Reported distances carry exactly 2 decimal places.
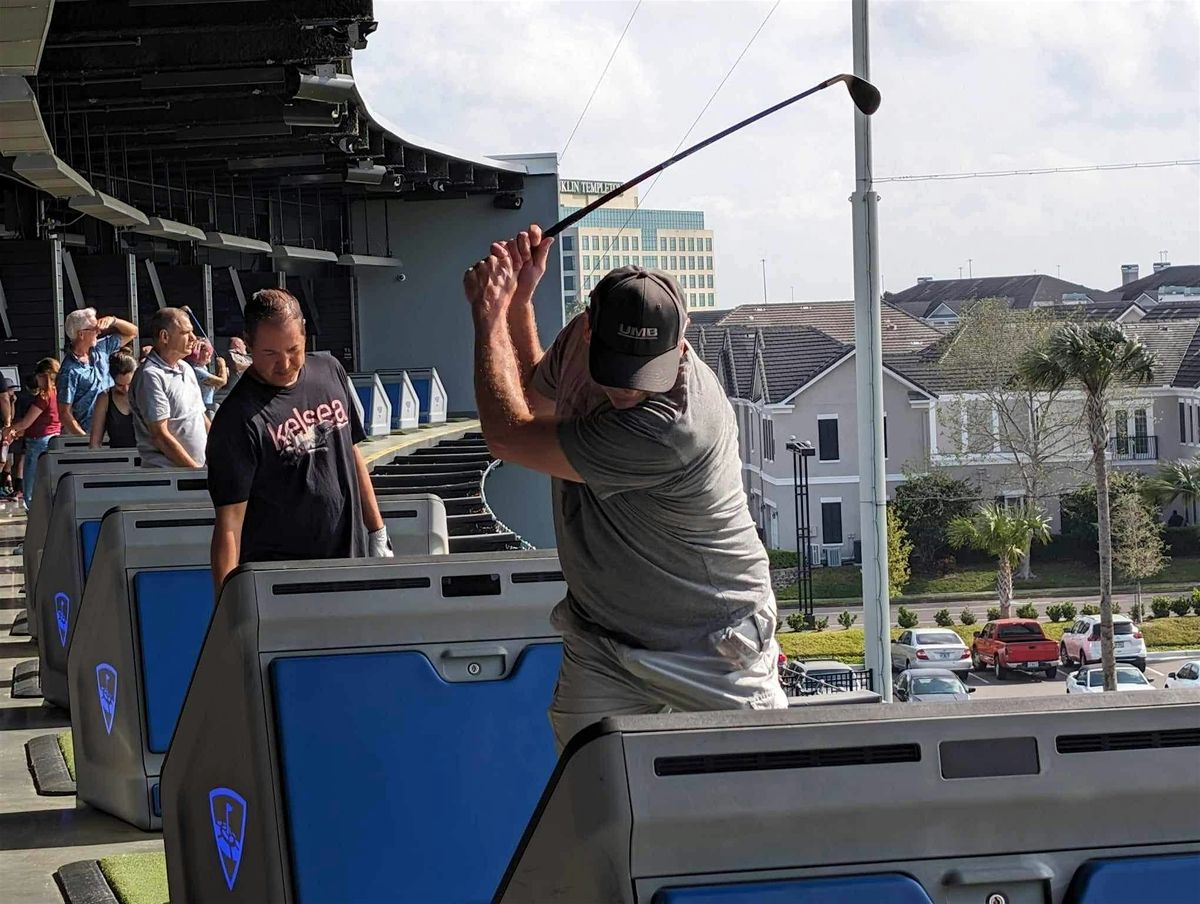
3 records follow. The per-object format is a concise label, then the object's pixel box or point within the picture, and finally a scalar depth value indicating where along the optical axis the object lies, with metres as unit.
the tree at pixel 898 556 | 33.75
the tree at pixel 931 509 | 34.50
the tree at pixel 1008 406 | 32.47
